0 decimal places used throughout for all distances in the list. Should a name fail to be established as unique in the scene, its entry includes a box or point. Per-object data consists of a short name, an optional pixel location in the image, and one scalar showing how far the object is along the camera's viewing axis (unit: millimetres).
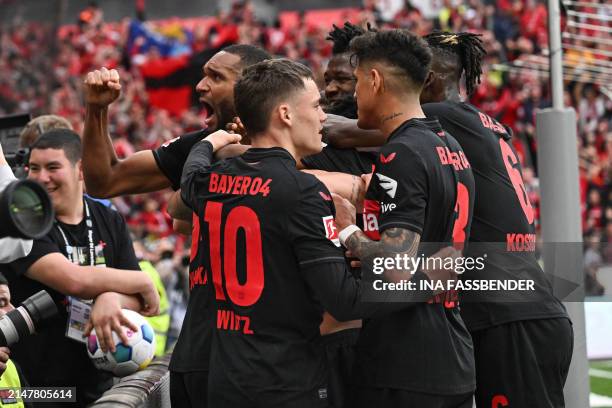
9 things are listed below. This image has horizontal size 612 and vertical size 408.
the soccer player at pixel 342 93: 8391
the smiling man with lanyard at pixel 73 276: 8914
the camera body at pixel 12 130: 11219
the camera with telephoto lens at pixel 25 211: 5004
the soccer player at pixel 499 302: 8367
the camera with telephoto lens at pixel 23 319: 7641
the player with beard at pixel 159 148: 8531
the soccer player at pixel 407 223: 6926
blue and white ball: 8984
